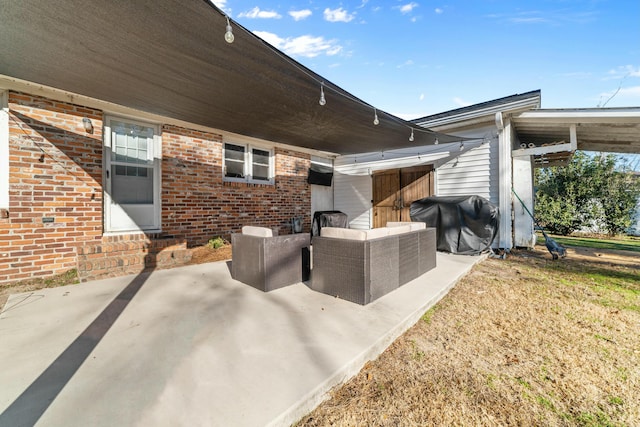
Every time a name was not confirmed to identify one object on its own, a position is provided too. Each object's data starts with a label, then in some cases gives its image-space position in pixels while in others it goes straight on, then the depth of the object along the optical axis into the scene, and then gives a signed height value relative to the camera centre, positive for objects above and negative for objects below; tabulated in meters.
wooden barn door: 6.25 +0.60
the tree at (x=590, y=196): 8.54 +0.53
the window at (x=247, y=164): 5.57 +1.20
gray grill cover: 4.79 -0.21
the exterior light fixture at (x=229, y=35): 1.78 +1.28
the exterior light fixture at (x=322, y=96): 2.74 +1.32
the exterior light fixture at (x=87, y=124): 3.67 +1.35
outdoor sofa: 2.35 -0.50
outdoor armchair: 2.72 -0.51
